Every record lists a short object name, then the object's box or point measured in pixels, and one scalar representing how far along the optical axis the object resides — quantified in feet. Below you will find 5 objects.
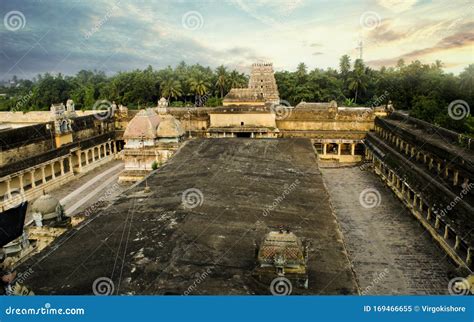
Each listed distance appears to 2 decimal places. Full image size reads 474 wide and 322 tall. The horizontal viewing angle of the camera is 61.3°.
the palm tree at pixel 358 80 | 252.21
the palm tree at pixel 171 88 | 243.19
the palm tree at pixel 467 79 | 155.73
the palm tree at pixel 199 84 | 242.37
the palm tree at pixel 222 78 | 247.29
